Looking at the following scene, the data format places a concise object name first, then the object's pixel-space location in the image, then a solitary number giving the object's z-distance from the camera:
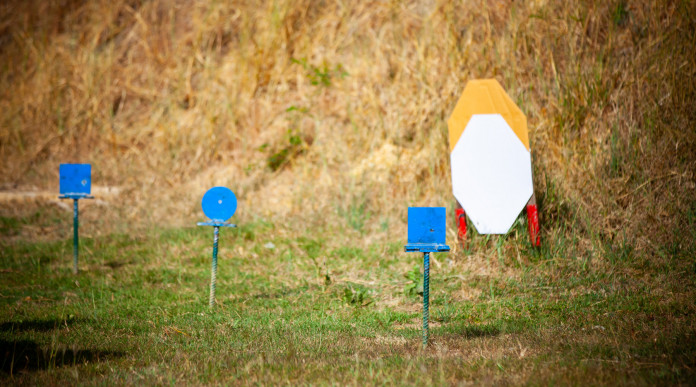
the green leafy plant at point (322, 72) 24.51
